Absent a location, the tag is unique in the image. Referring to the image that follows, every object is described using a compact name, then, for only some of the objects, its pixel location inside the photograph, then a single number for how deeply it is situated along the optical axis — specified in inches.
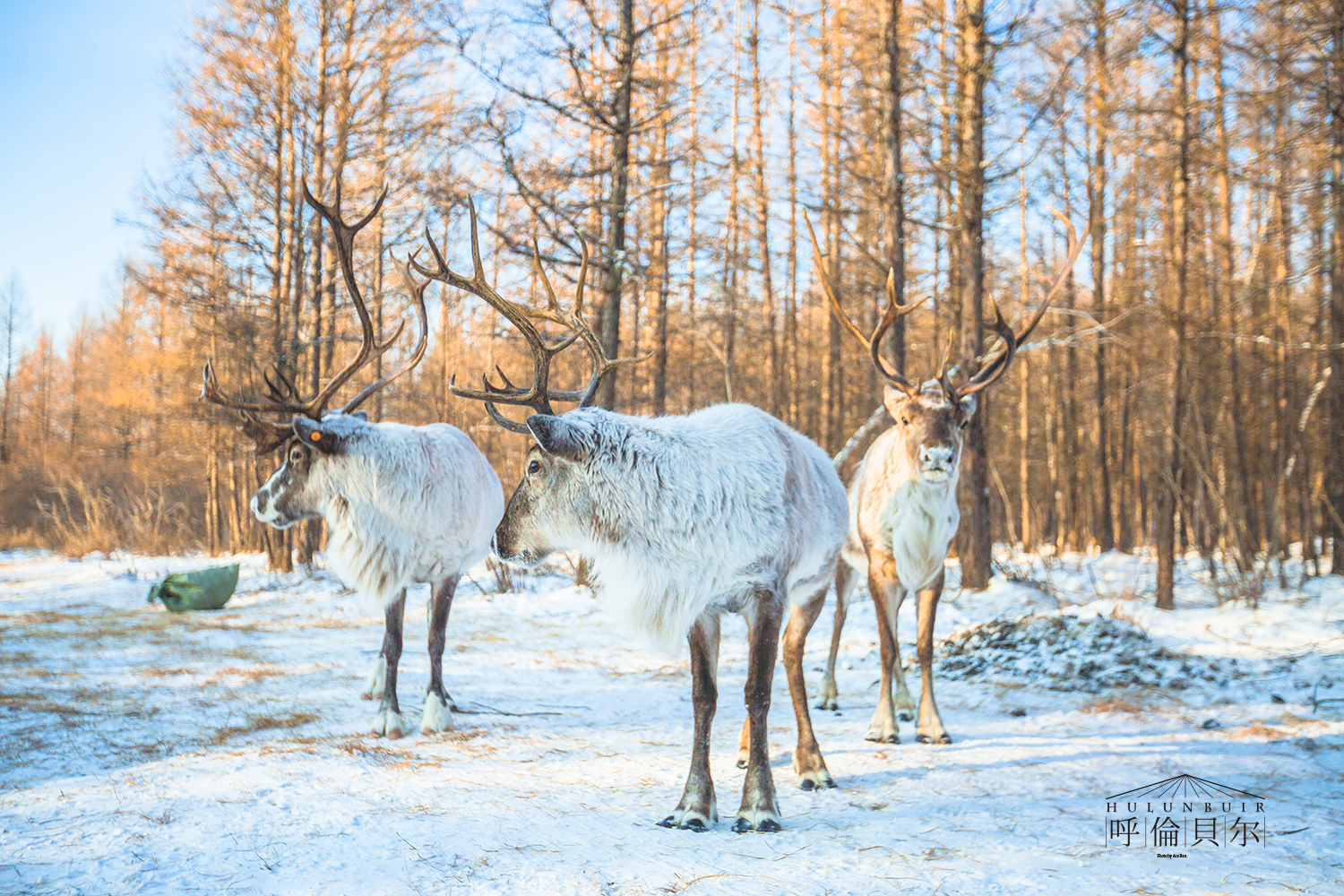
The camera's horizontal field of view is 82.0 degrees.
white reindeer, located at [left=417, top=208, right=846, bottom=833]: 139.6
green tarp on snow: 407.8
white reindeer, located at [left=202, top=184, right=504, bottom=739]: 223.0
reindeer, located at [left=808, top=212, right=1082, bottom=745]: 192.2
